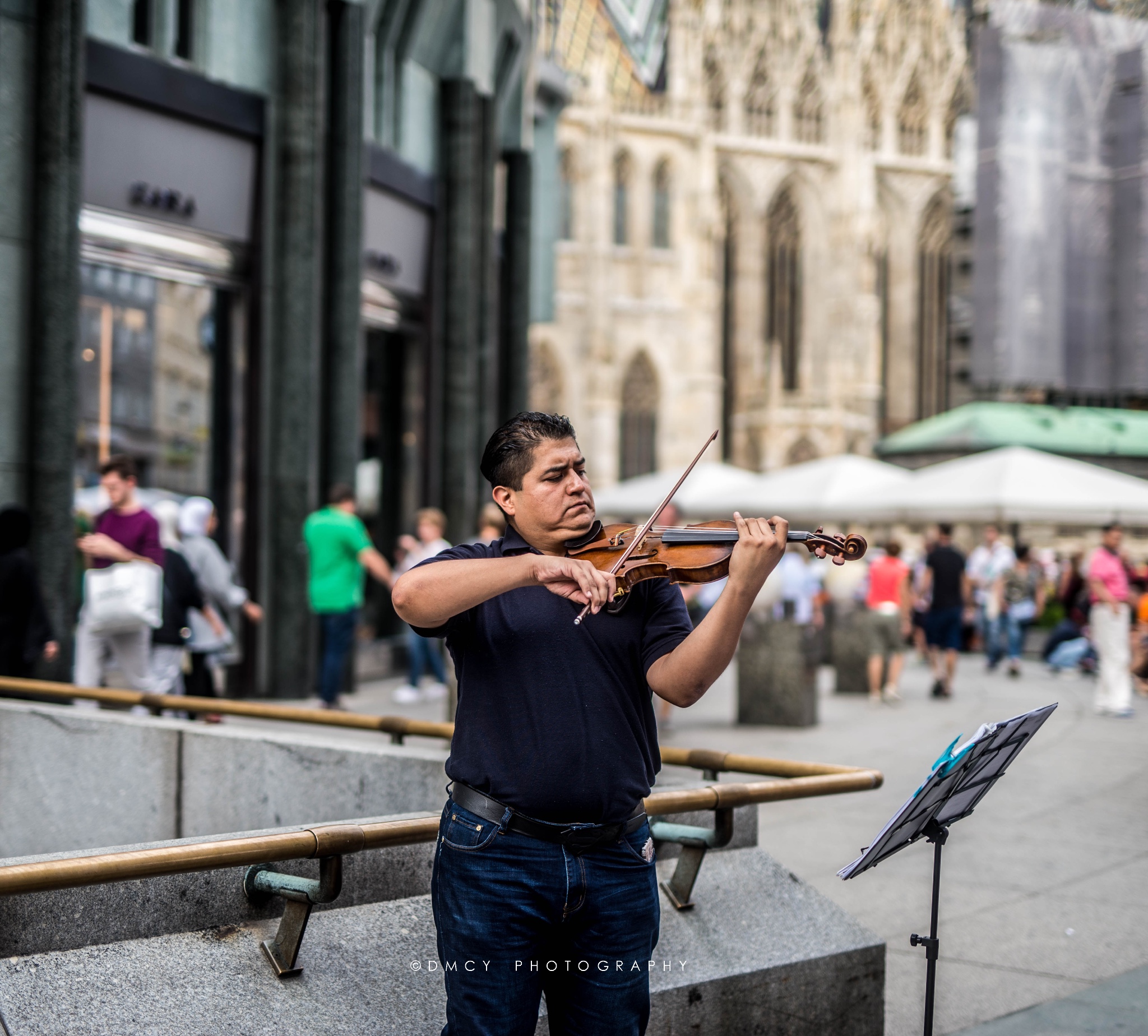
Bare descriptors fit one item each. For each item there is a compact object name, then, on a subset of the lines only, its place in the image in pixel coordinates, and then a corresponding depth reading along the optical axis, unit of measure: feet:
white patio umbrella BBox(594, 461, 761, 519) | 74.59
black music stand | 8.80
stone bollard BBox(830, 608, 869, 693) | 46.98
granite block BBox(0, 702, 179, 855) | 15.85
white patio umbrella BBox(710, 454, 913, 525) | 67.37
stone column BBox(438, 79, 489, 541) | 48.06
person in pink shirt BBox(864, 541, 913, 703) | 45.62
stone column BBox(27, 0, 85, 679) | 28.58
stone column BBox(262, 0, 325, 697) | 37.40
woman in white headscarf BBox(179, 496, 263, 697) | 28.14
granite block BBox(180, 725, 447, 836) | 14.02
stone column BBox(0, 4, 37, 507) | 28.27
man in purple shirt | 24.77
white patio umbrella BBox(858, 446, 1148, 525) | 59.06
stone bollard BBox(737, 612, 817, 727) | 37.29
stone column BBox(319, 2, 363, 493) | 39.37
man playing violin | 7.71
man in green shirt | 33.94
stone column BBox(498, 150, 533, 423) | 57.57
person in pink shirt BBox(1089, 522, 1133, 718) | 41.45
